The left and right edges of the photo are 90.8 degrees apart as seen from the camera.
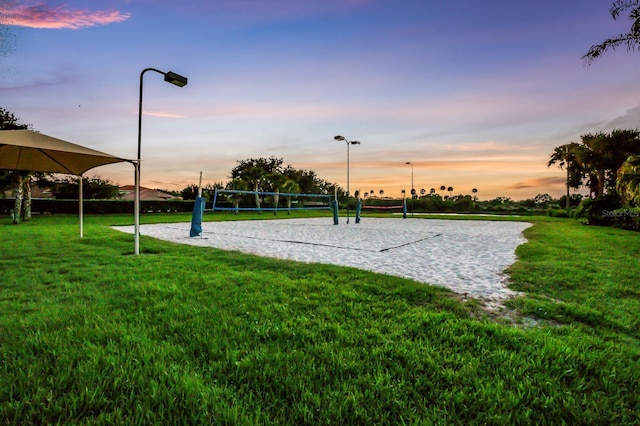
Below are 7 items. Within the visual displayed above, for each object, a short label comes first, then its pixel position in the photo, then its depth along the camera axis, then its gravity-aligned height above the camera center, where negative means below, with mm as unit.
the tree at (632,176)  8742 +928
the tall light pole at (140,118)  6109 +2413
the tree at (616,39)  7022 +3949
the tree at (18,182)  16156 +1273
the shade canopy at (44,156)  5413 +1122
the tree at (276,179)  36562 +3235
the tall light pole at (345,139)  17889 +3959
